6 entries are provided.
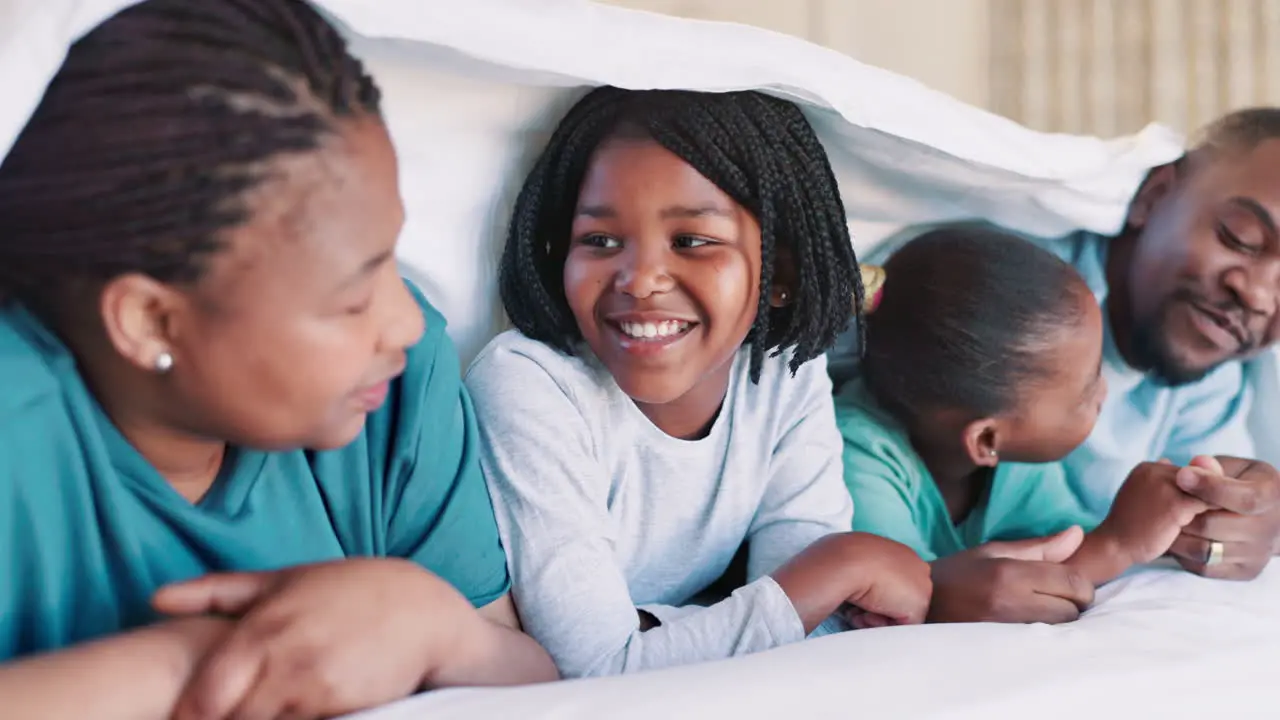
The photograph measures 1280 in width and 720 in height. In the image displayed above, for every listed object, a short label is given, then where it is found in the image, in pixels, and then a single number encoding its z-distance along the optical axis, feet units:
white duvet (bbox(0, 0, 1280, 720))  1.73
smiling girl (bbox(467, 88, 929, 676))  2.35
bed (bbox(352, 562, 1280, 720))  1.70
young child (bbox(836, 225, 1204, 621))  2.99
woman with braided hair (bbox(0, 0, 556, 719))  1.54
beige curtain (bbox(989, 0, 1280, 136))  6.33
